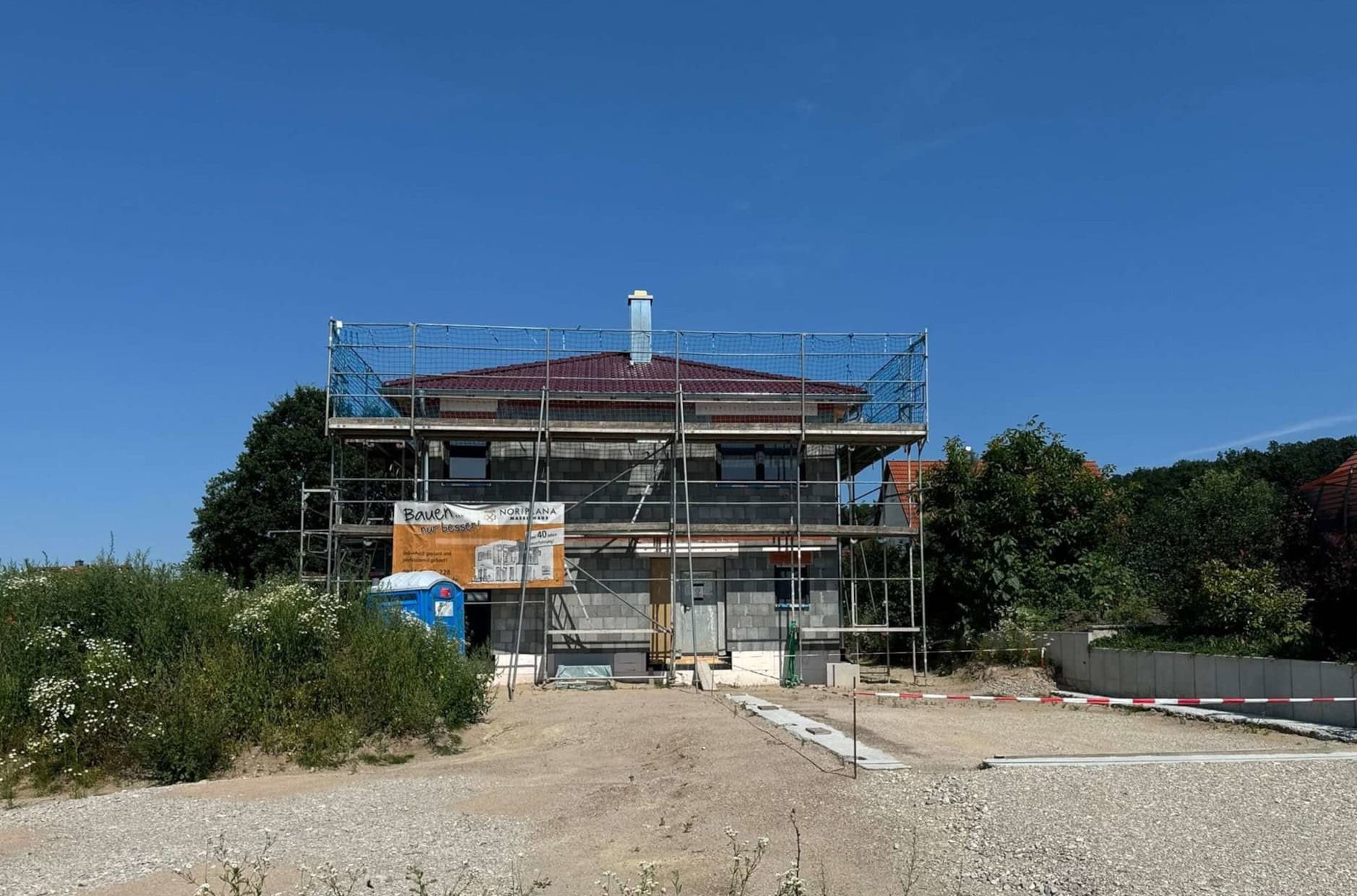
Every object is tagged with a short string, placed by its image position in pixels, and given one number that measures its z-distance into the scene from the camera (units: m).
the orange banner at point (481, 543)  22.16
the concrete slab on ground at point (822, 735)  10.82
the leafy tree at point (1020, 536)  24.64
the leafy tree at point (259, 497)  37.47
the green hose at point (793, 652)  22.62
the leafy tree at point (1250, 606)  17.02
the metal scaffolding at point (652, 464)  23.22
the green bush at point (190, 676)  12.50
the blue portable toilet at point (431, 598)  19.23
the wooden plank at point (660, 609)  24.30
